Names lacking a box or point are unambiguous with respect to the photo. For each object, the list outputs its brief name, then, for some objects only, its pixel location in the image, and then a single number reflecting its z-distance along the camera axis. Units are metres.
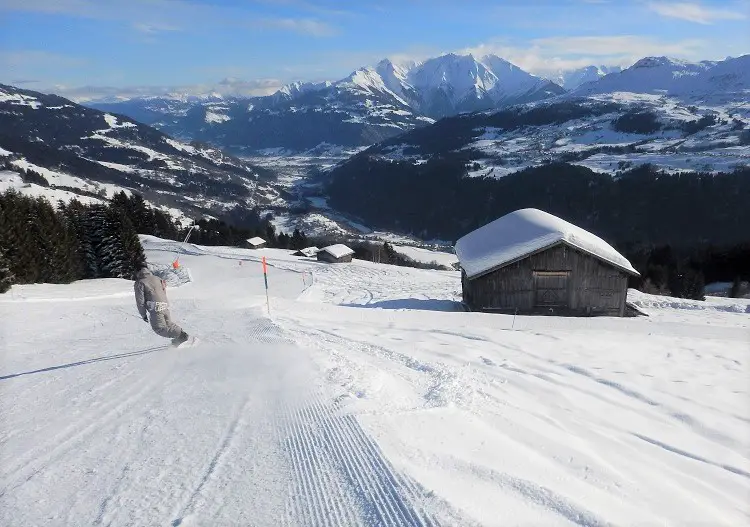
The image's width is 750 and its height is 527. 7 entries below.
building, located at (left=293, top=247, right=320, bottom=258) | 62.80
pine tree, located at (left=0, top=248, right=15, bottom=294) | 22.26
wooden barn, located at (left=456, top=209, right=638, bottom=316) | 22.53
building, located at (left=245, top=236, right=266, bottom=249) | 71.69
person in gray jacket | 8.91
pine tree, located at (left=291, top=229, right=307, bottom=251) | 91.22
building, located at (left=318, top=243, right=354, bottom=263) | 54.06
